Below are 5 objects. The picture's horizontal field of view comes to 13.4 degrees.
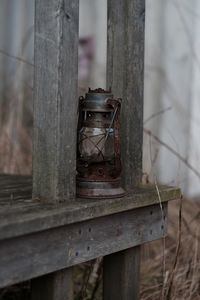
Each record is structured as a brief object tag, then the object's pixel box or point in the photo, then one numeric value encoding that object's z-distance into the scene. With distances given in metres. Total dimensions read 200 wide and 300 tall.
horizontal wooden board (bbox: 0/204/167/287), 1.65
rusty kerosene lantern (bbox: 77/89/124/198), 1.87
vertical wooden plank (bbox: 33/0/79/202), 1.77
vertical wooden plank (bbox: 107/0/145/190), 1.99
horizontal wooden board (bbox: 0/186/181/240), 1.62
